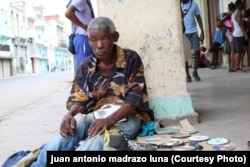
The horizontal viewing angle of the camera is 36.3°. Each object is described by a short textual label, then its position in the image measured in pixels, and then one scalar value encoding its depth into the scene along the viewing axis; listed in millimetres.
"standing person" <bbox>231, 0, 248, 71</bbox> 8094
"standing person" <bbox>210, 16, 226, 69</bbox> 10406
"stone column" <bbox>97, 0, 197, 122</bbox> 3623
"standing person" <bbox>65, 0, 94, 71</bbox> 3725
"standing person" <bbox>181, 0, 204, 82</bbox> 6833
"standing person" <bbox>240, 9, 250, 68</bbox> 8727
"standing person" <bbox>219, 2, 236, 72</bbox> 8702
